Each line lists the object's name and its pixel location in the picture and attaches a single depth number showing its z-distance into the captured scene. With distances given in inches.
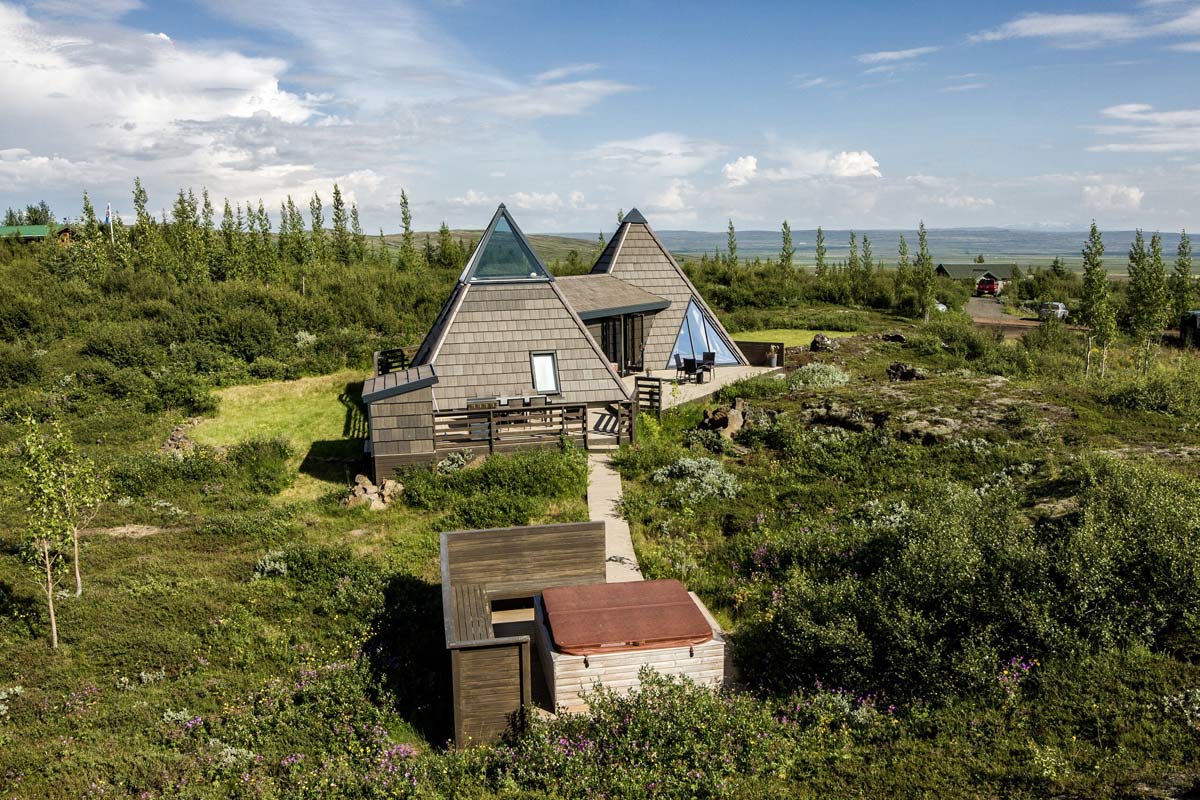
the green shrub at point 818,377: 1000.2
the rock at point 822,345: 1288.1
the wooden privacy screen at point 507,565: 435.8
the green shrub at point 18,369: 1114.1
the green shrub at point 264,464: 778.8
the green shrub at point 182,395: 1041.5
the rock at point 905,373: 1052.0
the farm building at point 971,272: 3075.3
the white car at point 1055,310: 2055.6
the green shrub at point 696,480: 663.1
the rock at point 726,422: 819.4
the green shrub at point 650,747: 320.8
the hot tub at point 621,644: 385.4
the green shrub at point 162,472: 746.8
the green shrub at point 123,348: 1198.9
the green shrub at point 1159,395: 744.3
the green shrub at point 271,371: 1198.3
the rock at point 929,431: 724.0
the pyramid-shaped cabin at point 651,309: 1086.4
